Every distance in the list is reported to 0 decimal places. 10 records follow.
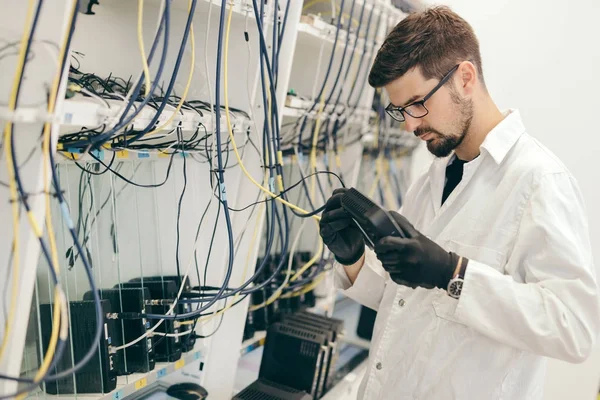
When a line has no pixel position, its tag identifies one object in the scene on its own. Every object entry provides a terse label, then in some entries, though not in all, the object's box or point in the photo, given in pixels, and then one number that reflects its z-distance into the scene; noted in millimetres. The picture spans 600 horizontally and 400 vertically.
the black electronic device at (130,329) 1323
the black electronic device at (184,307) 1487
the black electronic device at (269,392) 1663
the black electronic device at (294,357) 1802
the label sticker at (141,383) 1334
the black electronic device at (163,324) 1427
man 1105
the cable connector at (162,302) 1422
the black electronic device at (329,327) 1950
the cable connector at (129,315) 1316
